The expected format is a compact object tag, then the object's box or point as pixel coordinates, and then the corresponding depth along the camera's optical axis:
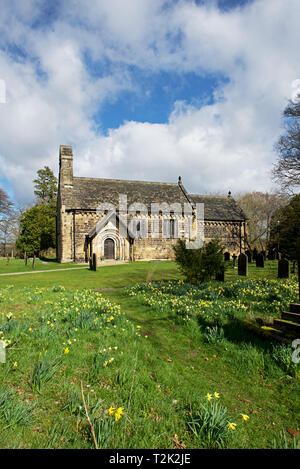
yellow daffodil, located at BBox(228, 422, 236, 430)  2.23
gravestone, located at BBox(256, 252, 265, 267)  15.87
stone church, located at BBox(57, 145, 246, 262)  26.23
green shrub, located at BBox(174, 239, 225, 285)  9.98
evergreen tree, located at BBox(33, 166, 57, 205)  43.88
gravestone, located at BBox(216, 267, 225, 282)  10.72
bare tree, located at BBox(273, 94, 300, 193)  20.45
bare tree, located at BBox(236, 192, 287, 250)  35.09
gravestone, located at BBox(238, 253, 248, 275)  12.31
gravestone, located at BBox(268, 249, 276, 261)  20.95
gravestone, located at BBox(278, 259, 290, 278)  10.73
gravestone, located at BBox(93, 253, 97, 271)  17.41
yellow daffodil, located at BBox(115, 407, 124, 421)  2.26
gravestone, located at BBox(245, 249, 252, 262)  21.55
